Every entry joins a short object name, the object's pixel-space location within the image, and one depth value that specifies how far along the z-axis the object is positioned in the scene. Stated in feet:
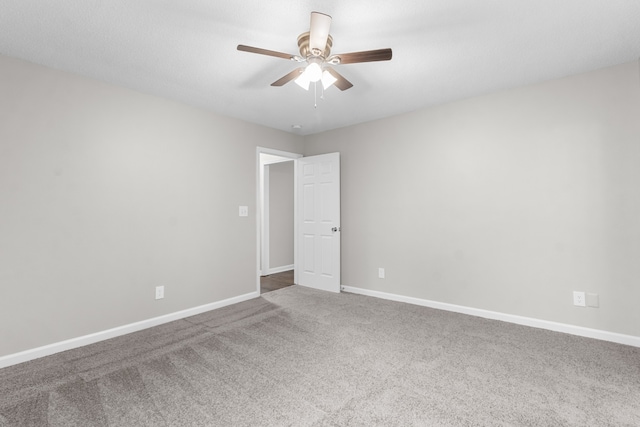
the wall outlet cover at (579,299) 9.22
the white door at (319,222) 14.69
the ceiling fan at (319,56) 5.86
